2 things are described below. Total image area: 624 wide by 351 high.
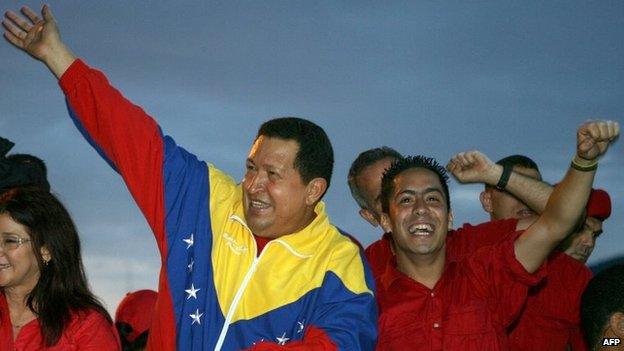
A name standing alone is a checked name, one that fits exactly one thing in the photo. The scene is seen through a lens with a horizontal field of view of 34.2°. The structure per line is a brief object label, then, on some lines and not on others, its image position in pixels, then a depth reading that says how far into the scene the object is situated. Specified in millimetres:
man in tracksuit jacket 4887
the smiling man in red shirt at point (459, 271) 5180
